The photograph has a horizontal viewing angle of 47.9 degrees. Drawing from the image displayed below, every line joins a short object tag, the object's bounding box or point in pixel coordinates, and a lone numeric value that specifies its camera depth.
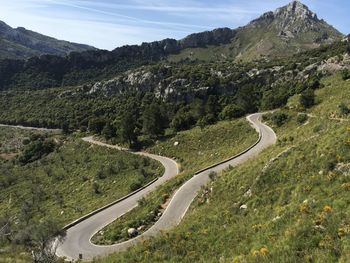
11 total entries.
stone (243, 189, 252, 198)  22.75
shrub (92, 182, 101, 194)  50.44
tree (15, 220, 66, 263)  20.45
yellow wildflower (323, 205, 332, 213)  15.05
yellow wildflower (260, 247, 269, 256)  13.61
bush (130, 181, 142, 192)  45.71
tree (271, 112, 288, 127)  53.18
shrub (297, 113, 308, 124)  47.37
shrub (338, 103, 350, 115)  39.97
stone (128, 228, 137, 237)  27.47
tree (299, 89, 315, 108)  55.72
